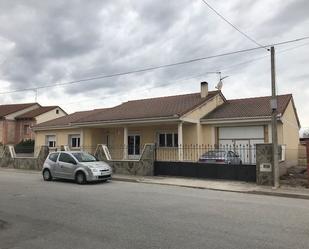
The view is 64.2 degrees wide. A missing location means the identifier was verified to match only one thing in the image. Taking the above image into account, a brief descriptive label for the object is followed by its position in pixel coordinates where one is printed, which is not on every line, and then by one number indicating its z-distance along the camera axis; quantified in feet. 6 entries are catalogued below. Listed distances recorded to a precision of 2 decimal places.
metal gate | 38.07
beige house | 53.26
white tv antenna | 68.69
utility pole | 34.64
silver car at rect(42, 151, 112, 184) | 37.19
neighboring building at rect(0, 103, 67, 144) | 116.20
